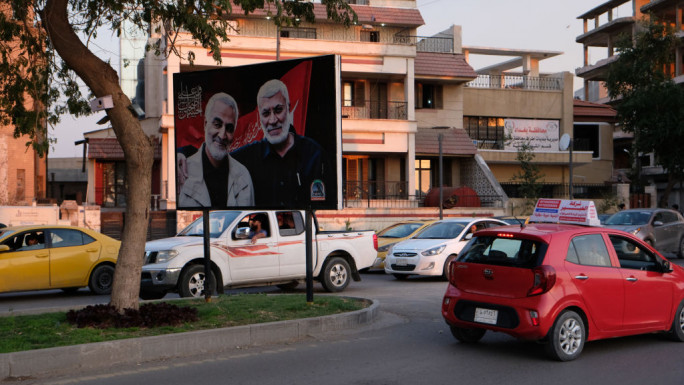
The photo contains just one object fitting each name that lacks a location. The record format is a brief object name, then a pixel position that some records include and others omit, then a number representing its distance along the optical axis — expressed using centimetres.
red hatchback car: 841
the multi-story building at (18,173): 3575
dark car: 2373
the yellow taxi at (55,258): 1469
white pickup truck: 1396
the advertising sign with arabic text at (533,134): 4325
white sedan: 1817
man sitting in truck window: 1489
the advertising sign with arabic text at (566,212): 959
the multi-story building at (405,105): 3541
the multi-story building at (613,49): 5384
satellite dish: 3930
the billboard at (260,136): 1154
